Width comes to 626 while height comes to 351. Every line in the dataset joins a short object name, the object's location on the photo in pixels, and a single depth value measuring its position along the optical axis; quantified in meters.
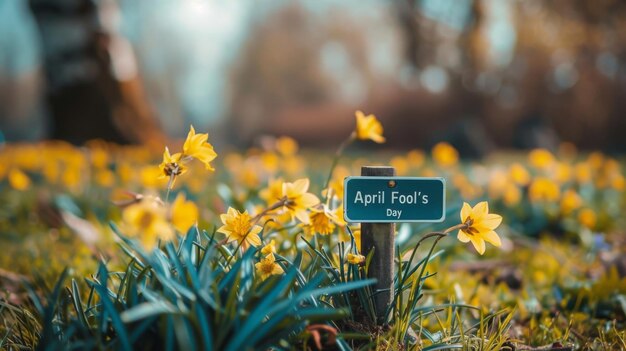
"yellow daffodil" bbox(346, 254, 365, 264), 1.56
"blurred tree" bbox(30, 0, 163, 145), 7.50
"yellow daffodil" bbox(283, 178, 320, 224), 1.59
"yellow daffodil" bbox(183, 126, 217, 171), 1.61
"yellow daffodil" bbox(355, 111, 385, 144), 2.12
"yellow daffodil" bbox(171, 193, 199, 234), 1.40
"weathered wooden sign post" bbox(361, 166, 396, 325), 1.65
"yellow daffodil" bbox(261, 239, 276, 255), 1.62
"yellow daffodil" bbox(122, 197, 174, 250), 1.19
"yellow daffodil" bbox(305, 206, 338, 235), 1.65
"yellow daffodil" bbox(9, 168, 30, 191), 3.38
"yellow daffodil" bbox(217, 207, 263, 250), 1.58
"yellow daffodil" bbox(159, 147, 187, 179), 1.58
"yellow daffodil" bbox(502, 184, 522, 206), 3.98
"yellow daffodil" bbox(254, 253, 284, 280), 1.60
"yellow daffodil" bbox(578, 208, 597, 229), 3.59
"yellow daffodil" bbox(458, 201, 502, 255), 1.55
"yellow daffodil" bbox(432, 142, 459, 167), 4.25
